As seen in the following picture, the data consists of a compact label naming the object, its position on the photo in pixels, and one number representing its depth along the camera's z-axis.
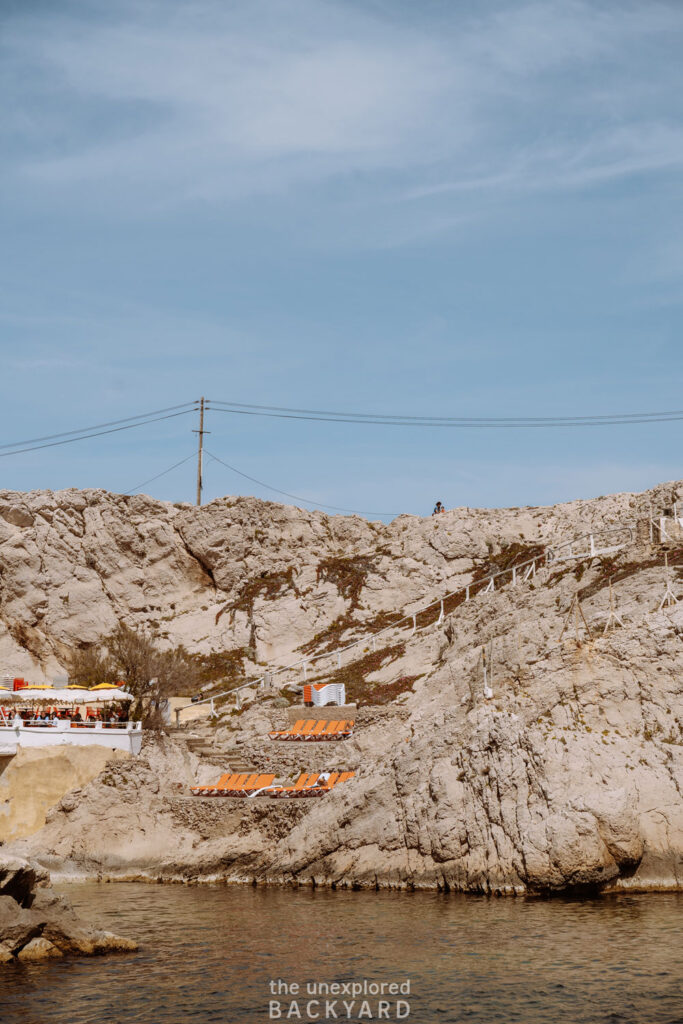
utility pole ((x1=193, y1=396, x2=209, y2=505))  85.94
